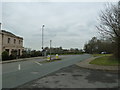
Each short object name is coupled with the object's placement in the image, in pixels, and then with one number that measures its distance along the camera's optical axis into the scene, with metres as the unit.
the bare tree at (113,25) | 11.51
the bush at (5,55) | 19.37
